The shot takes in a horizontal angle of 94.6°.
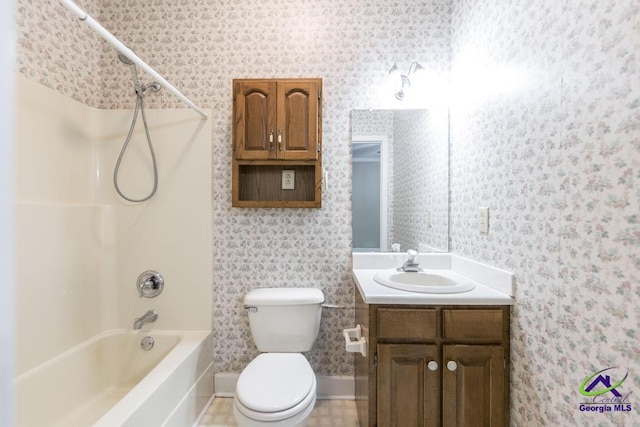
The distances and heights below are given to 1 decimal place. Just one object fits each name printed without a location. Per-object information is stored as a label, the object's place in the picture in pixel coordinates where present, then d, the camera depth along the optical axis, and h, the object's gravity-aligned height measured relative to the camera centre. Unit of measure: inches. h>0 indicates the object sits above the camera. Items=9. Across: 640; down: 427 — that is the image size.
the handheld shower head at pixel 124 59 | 59.6 +30.9
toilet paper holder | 55.7 -27.1
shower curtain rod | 36.8 +25.7
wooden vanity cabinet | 50.1 -26.6
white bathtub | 52.5 -36.0
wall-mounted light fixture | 73.9 +34.5
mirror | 76.6 +8.6
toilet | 49.9 -32.2
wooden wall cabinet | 70.7 +20.7
